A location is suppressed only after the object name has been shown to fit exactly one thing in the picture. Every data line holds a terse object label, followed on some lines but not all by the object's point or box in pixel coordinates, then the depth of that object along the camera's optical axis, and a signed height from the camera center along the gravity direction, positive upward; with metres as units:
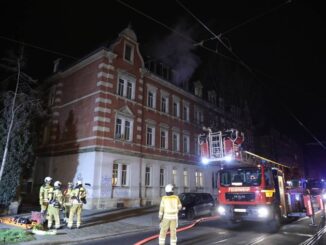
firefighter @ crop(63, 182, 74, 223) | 12.91 -0.41
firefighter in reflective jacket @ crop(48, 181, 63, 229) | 11.45 -0.55
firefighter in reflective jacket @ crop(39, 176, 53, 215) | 11.96 +0.01
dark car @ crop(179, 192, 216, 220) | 15.95 -0.57
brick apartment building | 20.89 +5.41
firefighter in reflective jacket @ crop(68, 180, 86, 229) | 11.98 -0.32
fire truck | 11.64 +0.48
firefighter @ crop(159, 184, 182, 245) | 7.96 -0.54
